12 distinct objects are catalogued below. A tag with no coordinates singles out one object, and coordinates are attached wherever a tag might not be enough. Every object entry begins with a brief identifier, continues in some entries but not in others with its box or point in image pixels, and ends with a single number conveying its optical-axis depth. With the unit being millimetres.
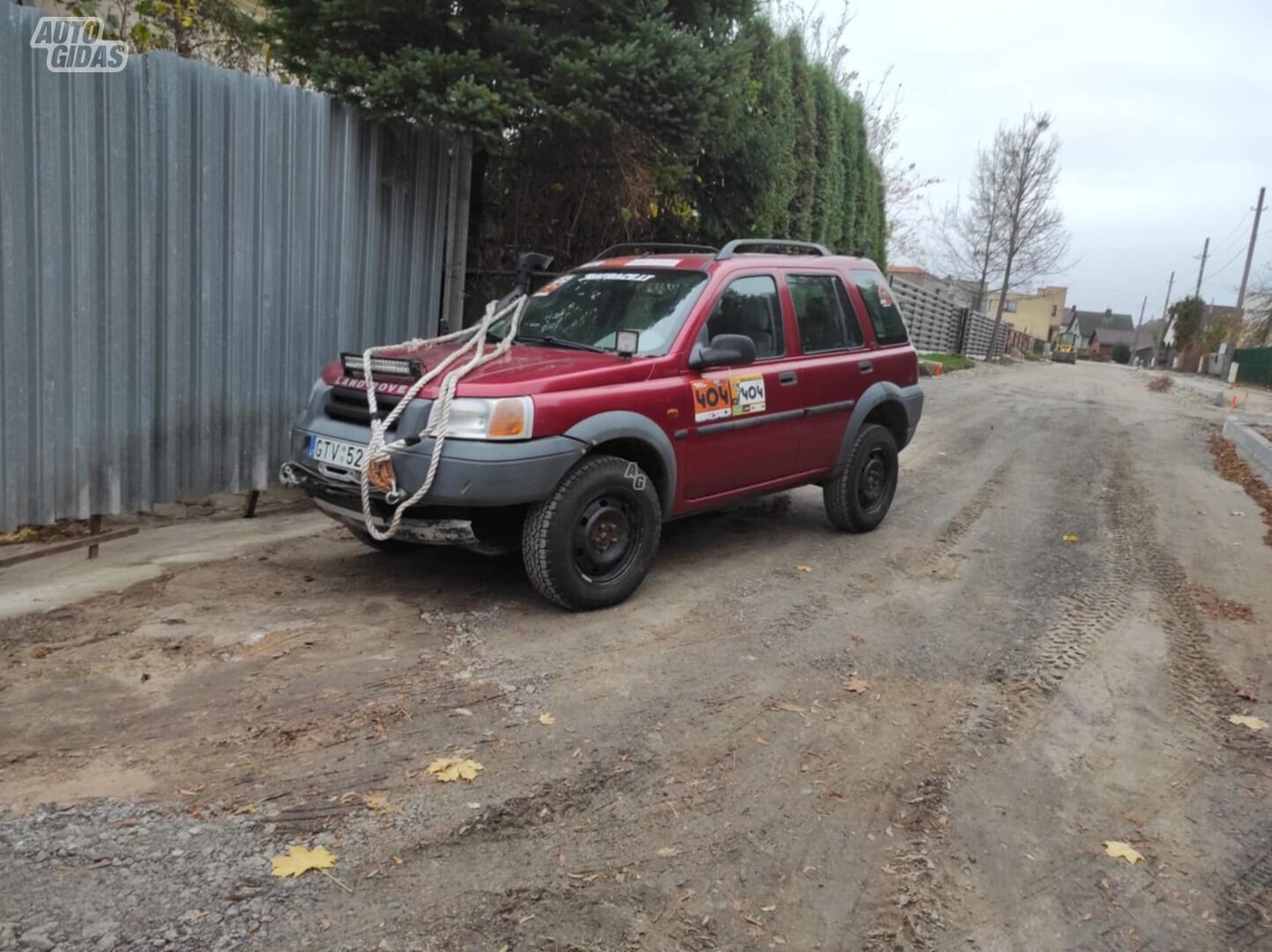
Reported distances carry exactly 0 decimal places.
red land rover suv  4359
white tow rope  4250
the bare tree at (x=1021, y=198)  38781
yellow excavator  68938
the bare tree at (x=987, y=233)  40125
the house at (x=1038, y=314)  106312
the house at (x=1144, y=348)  91981
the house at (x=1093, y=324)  117750
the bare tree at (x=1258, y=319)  49000
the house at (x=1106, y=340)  103875
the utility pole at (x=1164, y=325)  79250
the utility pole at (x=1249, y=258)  44994
